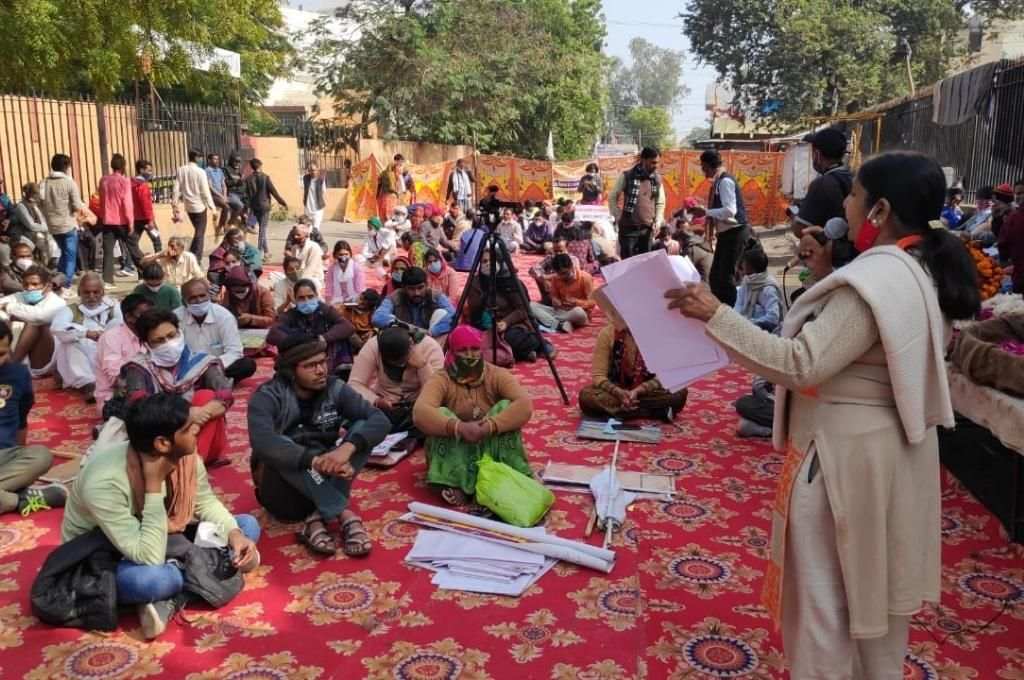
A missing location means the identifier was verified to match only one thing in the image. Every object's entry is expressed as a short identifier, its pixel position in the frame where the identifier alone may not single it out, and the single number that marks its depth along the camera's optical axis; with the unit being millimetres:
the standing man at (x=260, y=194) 13453
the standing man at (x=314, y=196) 15258
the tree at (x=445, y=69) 25109
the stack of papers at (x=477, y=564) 3625
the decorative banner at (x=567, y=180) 22484
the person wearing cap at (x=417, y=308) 6973
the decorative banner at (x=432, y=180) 21172
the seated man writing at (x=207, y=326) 6309
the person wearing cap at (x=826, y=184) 4707
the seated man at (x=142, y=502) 3207
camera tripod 6285
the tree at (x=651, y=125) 85750
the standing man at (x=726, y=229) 7742
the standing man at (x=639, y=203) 8562
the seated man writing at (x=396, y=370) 5449
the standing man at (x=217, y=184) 13195
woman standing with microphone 2045
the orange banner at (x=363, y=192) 21234
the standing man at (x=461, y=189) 18844
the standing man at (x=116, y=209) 10719
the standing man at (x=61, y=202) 10047
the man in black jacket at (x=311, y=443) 4020
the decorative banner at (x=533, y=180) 22547
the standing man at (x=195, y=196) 11828
